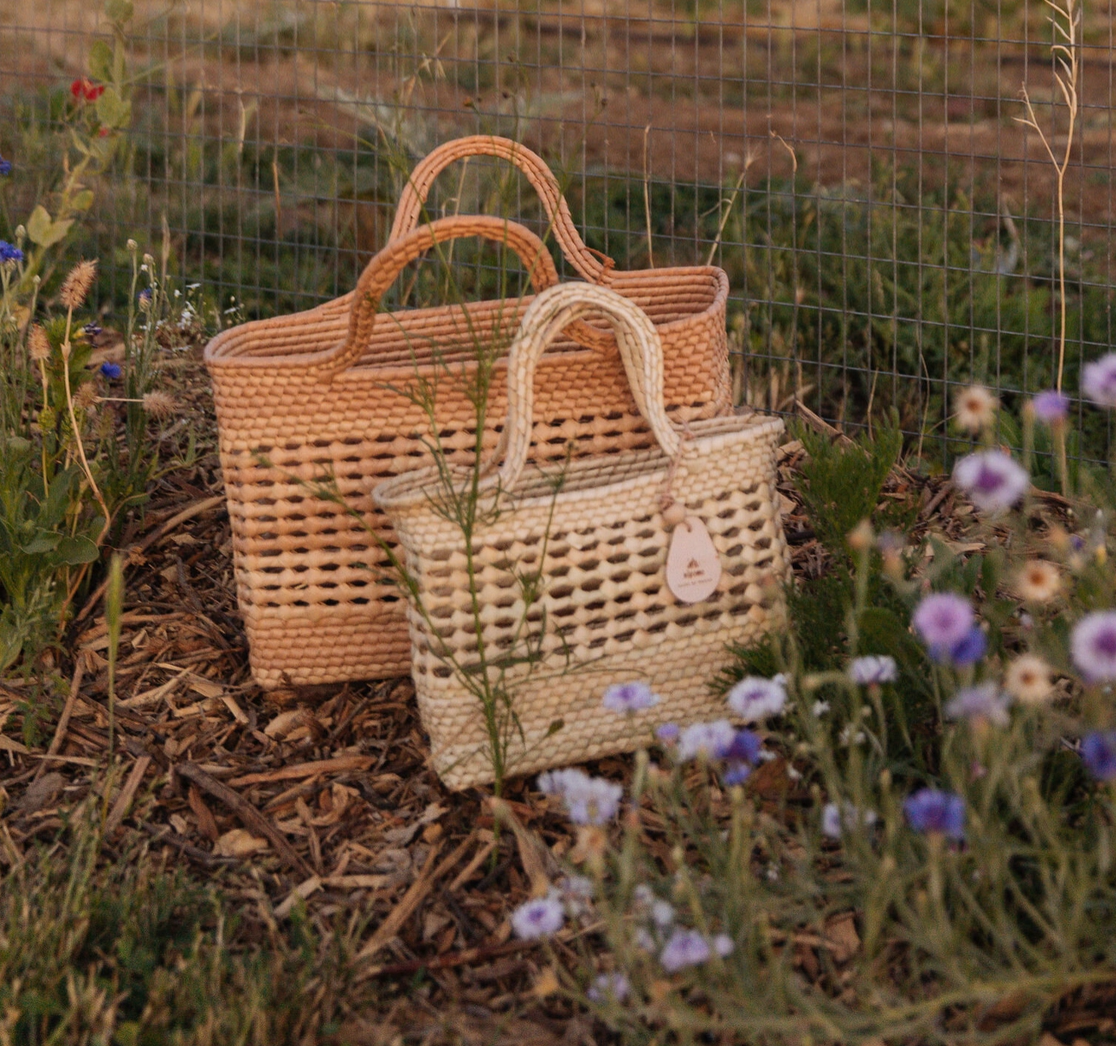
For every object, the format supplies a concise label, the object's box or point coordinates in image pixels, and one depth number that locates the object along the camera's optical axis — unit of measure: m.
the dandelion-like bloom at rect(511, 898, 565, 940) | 2.20
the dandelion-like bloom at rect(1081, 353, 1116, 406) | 2.22
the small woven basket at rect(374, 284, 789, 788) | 2.45
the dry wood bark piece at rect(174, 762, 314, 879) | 2.47
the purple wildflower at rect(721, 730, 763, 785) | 2.24
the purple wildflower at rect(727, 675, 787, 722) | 2.26
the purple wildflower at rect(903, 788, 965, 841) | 2.13
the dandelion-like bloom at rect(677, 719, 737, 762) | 2.25
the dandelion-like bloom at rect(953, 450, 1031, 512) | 2.14
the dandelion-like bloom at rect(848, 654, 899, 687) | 2.26
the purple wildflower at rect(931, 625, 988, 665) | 2.15
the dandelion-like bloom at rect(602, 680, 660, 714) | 2.29
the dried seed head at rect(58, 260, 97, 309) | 2.70
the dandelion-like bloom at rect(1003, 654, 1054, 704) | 2.12
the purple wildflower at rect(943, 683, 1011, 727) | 2.11
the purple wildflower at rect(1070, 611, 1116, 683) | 2.14
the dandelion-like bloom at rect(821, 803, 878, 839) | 2.22
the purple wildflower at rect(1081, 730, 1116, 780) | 2.16
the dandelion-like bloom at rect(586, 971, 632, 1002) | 2.19
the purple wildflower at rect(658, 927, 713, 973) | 2.18
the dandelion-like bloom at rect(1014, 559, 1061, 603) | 2.15
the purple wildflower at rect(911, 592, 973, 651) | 2.14
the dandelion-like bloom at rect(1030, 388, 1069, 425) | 2.21
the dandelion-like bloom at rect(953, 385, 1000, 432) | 2.16
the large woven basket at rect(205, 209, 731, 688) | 2.55
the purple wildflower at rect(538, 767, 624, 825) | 2.22
